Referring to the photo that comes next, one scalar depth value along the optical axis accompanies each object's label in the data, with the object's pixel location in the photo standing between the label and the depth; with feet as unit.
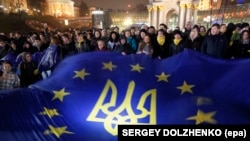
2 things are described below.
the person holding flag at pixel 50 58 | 22.71
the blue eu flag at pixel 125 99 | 12.92
